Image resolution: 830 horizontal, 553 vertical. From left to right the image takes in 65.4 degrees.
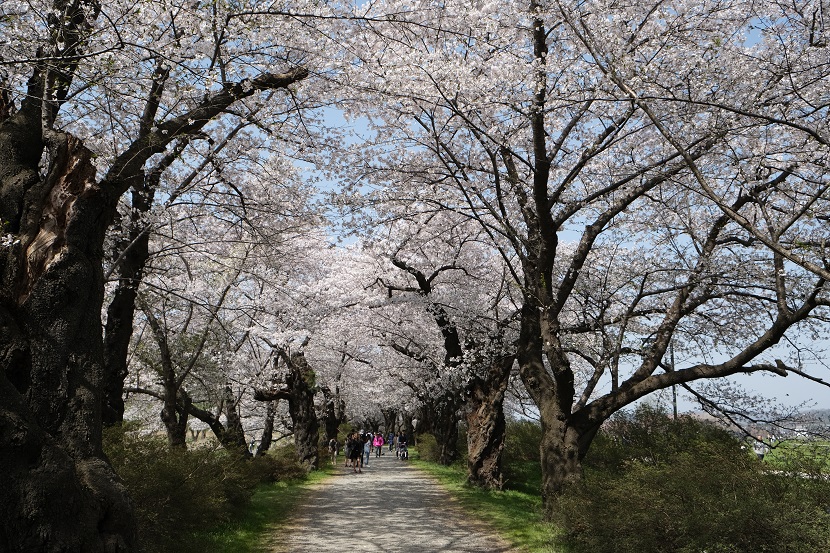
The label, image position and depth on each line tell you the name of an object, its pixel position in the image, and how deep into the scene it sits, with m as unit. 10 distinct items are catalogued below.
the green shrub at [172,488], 7.34
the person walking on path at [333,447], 32.94
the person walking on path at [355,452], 26.94
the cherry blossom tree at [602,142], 9.68
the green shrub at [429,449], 33.72
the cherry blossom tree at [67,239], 4.30
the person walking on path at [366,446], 31.98
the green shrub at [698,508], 5.70
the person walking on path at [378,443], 44.74
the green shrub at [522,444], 25.00
